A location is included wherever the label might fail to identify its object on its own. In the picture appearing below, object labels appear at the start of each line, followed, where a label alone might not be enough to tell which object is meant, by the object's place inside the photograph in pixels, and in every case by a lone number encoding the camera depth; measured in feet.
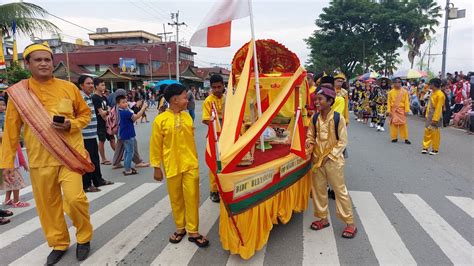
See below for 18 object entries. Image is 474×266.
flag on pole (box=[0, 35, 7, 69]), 45.46
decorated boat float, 9.99
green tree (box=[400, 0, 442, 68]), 84.58
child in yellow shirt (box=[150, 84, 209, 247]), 11.64
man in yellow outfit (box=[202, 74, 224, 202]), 16.42
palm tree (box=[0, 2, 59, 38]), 43.55
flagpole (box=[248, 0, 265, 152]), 13.67
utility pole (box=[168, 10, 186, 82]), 116.12
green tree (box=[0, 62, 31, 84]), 58.54
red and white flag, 13.41
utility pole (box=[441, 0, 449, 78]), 55.31
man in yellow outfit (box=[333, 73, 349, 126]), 18.79
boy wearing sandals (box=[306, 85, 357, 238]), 12.37
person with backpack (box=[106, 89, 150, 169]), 22.96
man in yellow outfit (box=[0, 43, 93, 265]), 10.72
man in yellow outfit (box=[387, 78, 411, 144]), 30.76
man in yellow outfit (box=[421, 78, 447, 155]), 25.40
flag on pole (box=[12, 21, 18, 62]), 44.98
